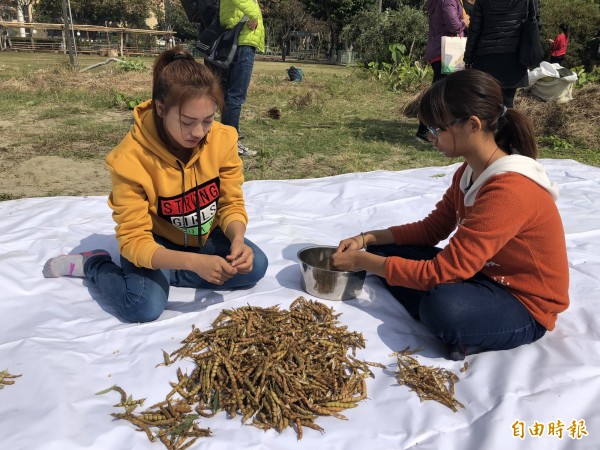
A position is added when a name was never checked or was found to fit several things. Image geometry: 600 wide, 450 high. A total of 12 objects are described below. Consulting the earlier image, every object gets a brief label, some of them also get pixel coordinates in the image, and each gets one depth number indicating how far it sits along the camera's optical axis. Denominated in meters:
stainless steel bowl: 2.37
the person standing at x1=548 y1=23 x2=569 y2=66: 11.80
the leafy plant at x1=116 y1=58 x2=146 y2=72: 13.63
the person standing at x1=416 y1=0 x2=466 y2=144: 5.97
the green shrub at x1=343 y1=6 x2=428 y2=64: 15.70
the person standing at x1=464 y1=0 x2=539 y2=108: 4.86
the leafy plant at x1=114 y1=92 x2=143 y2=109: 7.92
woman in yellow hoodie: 2.06
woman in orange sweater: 1.87
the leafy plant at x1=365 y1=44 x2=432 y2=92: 11.09
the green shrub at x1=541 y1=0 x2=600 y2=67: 15.58
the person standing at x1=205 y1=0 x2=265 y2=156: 4.94
